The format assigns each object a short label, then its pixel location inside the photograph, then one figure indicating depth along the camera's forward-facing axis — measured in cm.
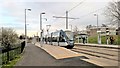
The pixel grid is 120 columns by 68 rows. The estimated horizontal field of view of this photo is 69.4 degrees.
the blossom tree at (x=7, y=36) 1034
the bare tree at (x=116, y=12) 2071
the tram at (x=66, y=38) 1414
